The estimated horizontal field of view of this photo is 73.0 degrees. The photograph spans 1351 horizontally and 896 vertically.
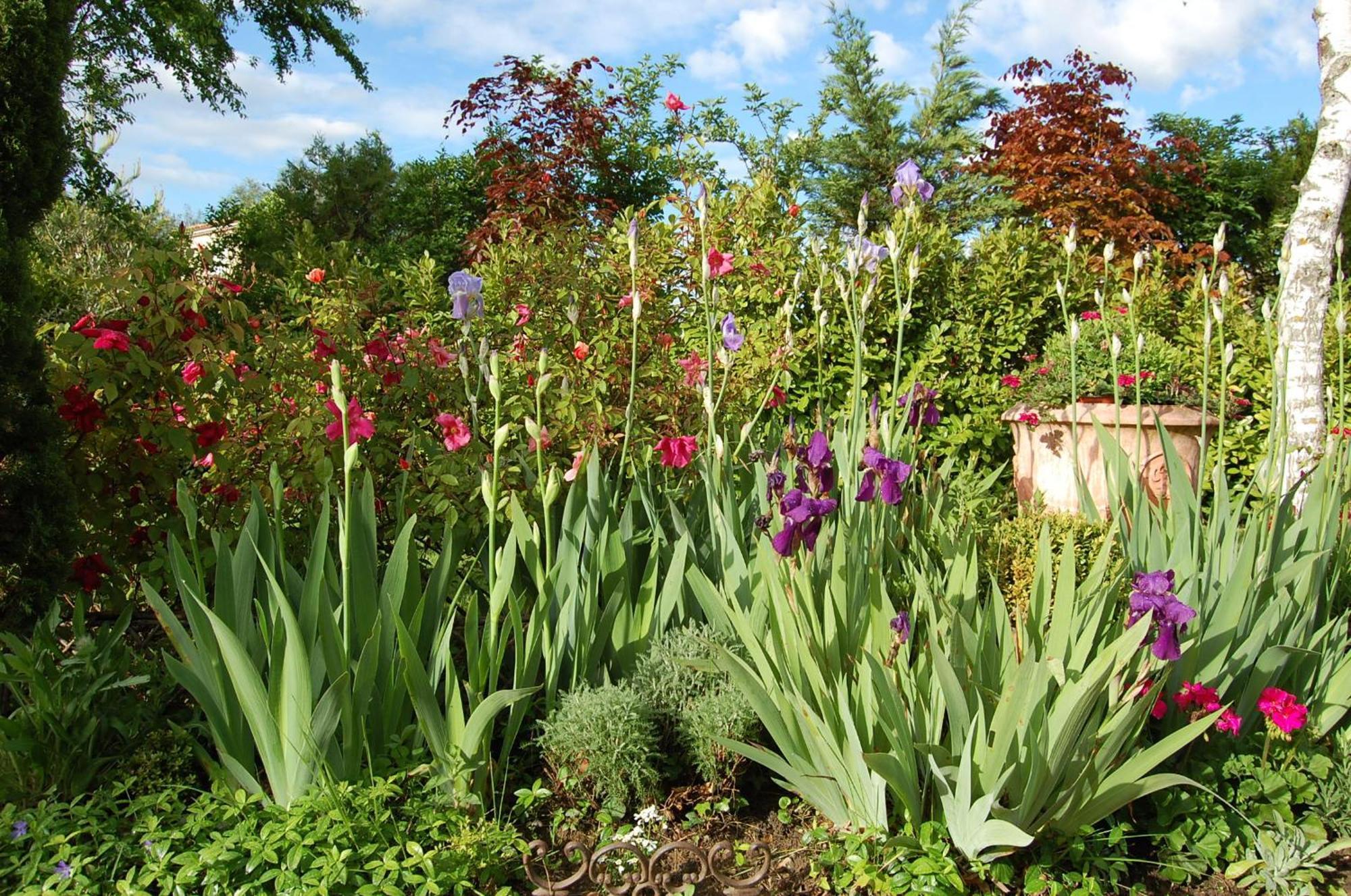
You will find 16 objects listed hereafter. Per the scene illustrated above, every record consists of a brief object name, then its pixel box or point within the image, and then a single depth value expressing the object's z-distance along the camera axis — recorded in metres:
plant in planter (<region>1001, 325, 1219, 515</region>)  4.39
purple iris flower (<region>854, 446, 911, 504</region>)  1.97
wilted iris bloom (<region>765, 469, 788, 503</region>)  2.17
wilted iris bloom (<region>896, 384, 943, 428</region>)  2.69
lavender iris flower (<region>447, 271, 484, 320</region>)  2.39
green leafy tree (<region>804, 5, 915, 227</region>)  11.98
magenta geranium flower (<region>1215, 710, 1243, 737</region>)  2.07
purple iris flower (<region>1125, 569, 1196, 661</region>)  1.80
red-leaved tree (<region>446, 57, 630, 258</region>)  8.38
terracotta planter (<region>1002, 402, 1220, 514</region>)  4.36
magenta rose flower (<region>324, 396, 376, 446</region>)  2.31
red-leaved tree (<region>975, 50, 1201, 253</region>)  9.49
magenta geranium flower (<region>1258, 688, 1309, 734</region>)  2.02
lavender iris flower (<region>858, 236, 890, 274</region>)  2.78
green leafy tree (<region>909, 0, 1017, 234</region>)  11.81
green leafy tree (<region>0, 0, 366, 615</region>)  2.82
